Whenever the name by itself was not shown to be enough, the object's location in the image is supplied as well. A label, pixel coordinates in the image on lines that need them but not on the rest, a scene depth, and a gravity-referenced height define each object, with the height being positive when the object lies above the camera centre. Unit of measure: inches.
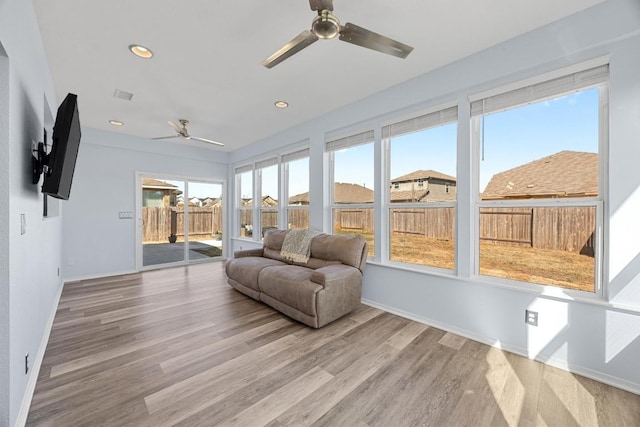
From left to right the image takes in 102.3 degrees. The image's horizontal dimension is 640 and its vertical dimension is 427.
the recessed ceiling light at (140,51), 92.8 +59.4
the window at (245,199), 239.5 +11.6
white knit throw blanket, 145.4 -19.4
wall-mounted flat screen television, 69.0 +16.6
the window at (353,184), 141.9 +16.5
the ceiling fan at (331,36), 62.9 +46.1
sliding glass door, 212.4 -8.4
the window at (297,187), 181.2 +18.3
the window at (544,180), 80.9 +11.6
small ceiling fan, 154.0 +49.5
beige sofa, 106.1 -31.3
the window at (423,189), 112.3 +11.4
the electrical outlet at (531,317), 85.1 -34.8
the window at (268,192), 208.7 +16.9
